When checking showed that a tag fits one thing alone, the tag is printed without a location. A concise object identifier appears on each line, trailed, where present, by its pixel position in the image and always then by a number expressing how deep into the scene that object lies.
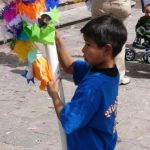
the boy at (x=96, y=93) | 3.05
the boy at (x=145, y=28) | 7.61
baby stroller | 7.81
